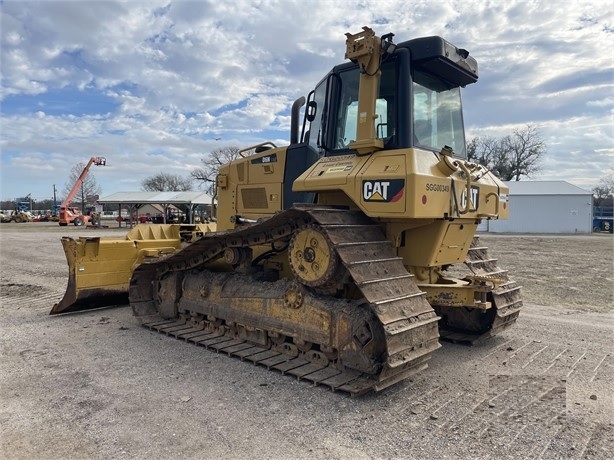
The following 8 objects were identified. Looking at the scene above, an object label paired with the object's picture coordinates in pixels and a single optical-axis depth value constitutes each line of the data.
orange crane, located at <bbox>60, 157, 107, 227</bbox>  48.34
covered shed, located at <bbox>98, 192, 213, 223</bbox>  41.00
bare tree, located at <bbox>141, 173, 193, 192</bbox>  73.69
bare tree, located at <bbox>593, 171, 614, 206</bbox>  69.56
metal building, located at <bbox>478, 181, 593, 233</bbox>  42.09
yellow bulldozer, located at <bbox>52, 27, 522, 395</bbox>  4.45
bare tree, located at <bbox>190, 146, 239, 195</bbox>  56.41
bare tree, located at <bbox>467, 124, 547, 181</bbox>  54.50
